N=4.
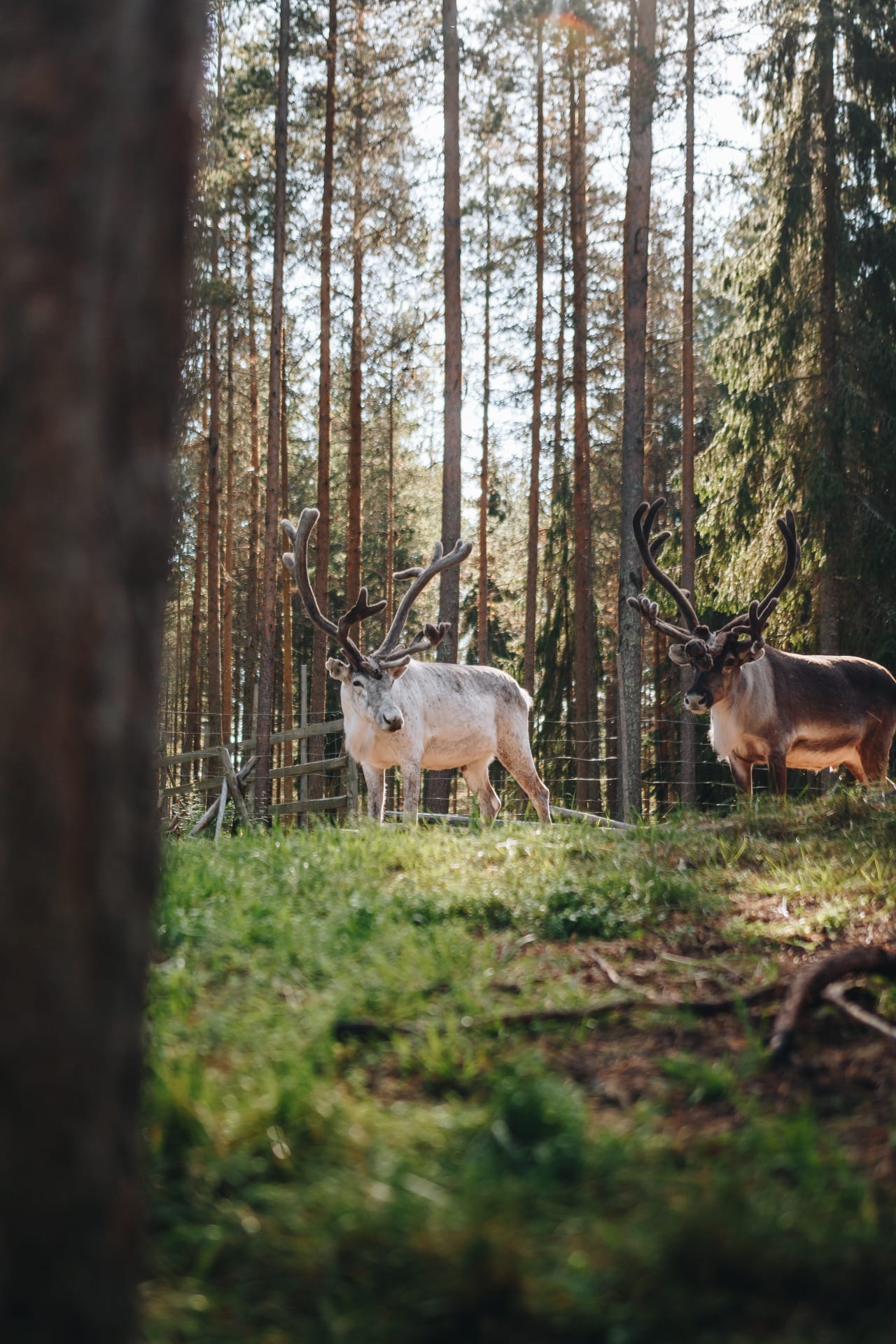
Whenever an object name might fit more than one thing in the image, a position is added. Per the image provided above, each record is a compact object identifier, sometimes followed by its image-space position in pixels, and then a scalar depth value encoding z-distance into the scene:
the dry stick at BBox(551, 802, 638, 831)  9.97
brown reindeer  9.52
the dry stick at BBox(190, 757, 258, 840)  15.64
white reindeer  9.55
